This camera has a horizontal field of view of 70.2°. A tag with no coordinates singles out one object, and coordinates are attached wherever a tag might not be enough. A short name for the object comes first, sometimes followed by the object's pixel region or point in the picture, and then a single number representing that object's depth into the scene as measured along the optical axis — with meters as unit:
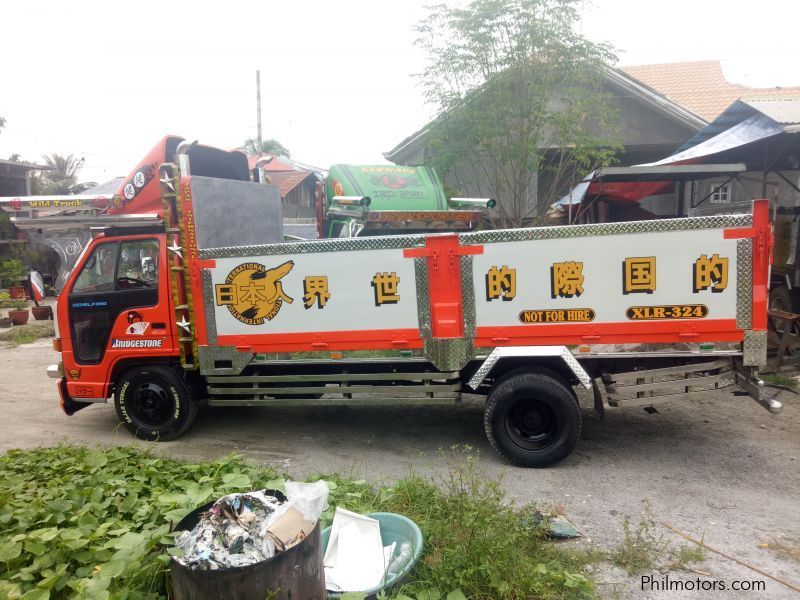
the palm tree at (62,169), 37.84
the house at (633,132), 13.32
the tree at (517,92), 10.65
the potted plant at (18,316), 14.43
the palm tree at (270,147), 45.44
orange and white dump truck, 4.84
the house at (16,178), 21.22
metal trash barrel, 2.47
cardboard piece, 2.71
